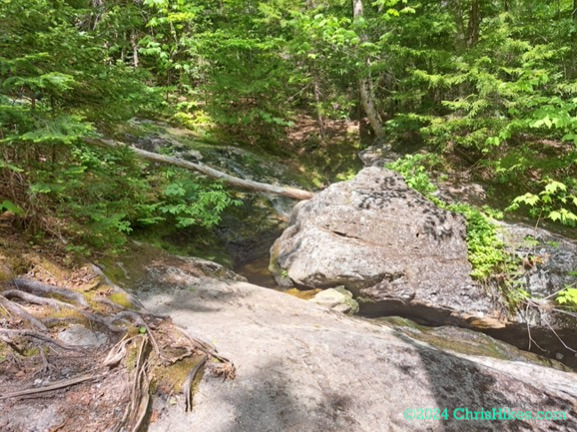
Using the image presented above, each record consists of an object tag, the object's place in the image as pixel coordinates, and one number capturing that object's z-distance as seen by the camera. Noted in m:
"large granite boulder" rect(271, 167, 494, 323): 6.80
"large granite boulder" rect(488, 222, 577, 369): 6.26
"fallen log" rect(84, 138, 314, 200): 8.79
